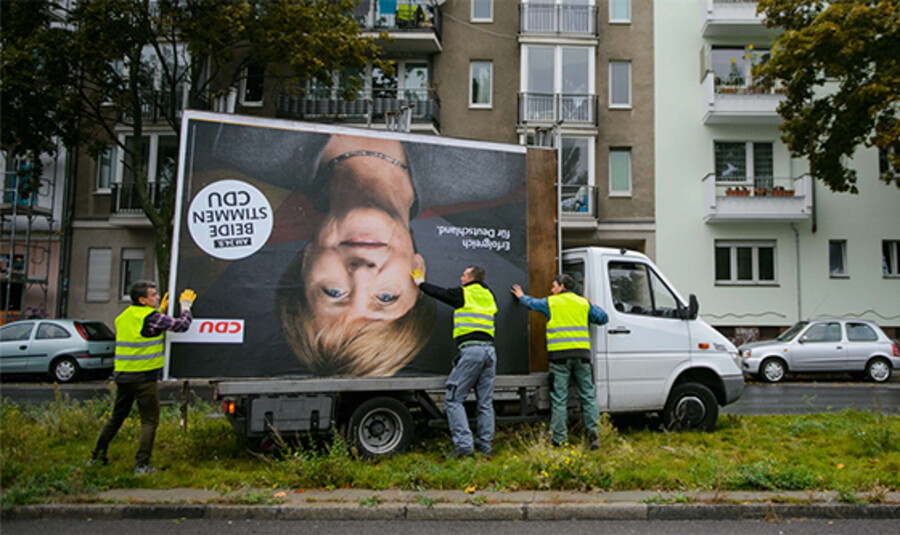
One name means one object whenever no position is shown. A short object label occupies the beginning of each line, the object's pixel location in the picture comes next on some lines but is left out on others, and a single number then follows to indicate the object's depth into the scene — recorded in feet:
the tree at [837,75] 51.49
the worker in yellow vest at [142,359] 20.35
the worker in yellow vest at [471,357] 22.18
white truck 21.15
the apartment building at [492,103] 75.36
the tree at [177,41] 53.47
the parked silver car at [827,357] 55.21
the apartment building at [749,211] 73.67
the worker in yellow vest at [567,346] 23.57
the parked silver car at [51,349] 53.52
